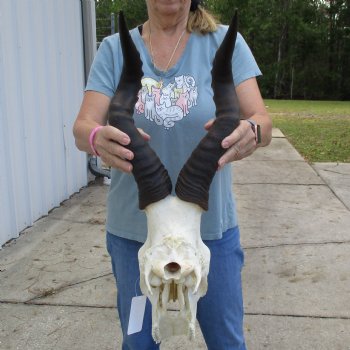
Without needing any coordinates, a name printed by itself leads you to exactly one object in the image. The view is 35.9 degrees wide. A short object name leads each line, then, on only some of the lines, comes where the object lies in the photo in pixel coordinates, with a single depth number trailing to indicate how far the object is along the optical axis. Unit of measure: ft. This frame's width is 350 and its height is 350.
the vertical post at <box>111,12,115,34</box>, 27.89
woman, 6.83
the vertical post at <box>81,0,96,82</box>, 25.30
